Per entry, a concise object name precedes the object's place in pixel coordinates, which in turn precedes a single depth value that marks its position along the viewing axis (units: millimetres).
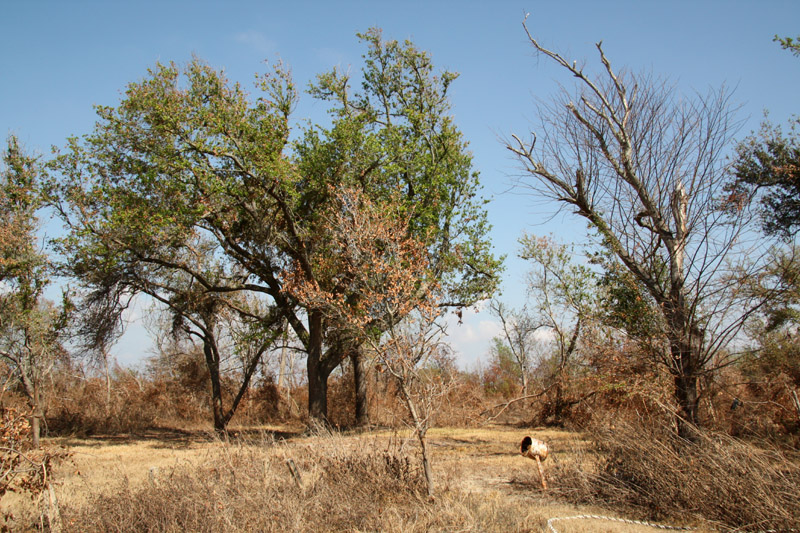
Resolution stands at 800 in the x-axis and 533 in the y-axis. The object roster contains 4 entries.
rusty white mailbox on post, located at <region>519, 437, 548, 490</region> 8570
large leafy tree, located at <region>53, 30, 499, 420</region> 14758
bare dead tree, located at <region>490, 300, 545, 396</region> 29998
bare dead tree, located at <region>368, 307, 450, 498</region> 7445
